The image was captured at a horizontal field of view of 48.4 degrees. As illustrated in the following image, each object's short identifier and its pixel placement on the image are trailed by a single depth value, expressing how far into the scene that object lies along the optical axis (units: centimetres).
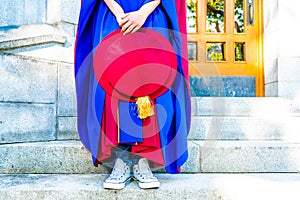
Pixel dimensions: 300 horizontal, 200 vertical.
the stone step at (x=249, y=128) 270
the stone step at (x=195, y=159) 223
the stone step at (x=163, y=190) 183
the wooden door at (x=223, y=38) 386
